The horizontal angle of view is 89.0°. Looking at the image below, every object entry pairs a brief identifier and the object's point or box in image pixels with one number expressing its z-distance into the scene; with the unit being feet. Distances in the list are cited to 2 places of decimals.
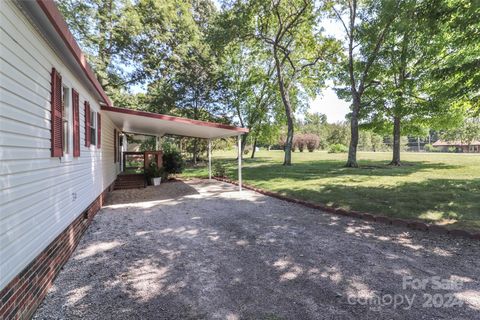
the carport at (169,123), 22.32
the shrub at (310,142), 134.72
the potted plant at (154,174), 35.70
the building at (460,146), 192.88
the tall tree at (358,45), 40.75
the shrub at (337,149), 116.67
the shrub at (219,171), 41.62
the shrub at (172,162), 43.42
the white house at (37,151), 6.72
